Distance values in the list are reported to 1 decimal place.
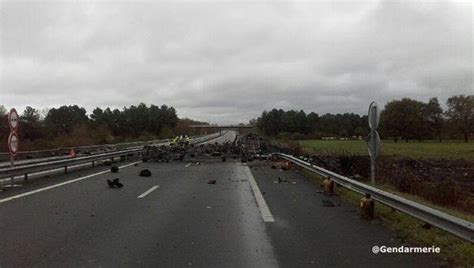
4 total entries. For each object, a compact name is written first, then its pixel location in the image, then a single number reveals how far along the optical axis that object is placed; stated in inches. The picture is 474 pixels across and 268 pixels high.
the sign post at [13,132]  665.0
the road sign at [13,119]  665.6
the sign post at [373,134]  527.5
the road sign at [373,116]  531.8
